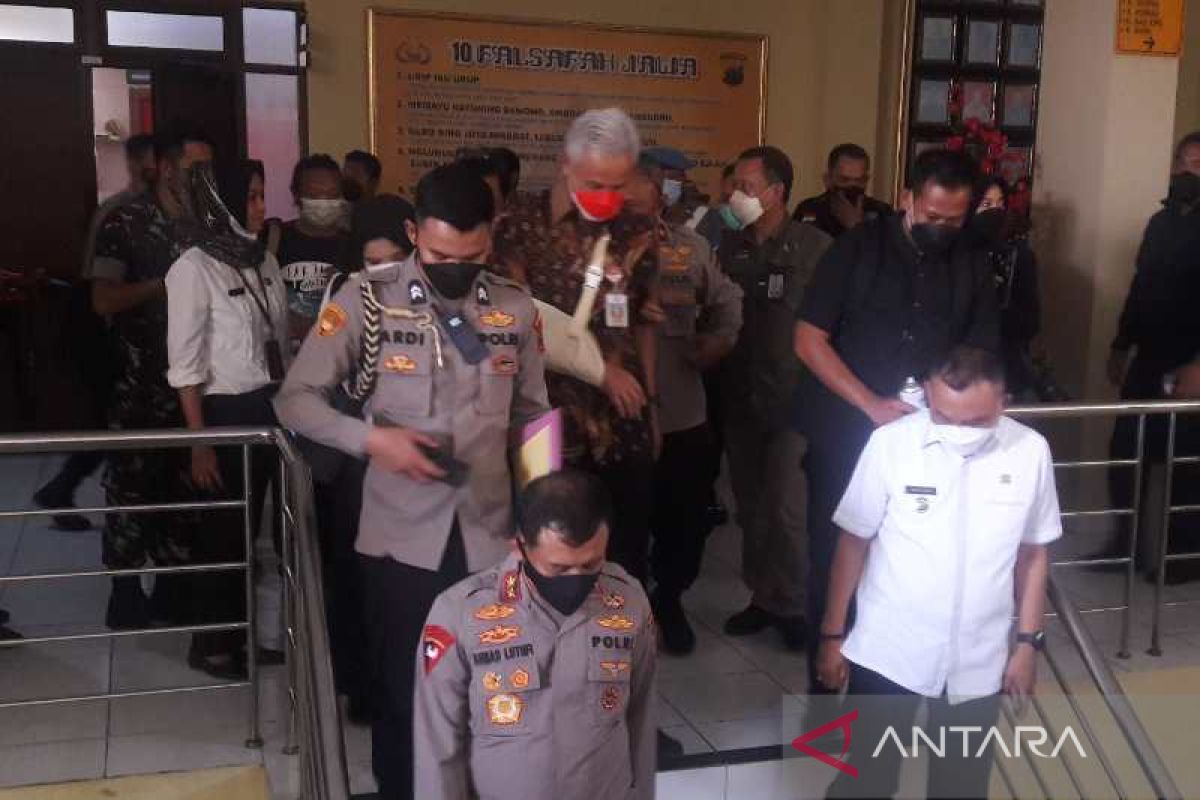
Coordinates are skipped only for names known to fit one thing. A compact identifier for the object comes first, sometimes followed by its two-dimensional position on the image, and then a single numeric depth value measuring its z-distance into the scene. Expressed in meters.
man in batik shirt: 2.44
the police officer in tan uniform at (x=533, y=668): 1.97
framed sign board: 5.96
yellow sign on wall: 4.71
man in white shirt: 2.24
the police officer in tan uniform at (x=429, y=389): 2.10
